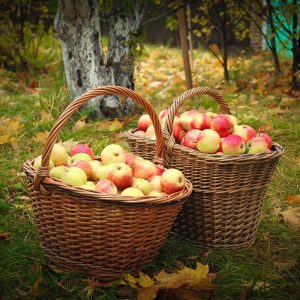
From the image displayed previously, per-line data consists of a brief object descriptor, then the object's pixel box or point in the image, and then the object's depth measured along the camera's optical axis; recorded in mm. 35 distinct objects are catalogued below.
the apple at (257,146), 2191
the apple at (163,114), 2546
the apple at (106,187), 1915
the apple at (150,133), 2412
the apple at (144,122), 2521
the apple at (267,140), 2324
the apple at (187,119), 2383
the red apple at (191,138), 2227
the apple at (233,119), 2349
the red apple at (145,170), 2102
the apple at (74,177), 1931
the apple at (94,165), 2121
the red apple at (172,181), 2006
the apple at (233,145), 2133
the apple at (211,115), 2494
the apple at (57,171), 1992
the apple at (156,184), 2057
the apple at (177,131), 2379
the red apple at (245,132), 2307
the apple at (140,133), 2466
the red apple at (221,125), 2275
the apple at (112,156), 2171
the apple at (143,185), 1994
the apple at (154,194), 1971
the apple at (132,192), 1911
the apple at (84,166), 2066
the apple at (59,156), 2115
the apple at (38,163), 2053
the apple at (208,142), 2146
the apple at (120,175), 1994
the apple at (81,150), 2271
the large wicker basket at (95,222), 1833
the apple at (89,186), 1908
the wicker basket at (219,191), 2145
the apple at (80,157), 2158
